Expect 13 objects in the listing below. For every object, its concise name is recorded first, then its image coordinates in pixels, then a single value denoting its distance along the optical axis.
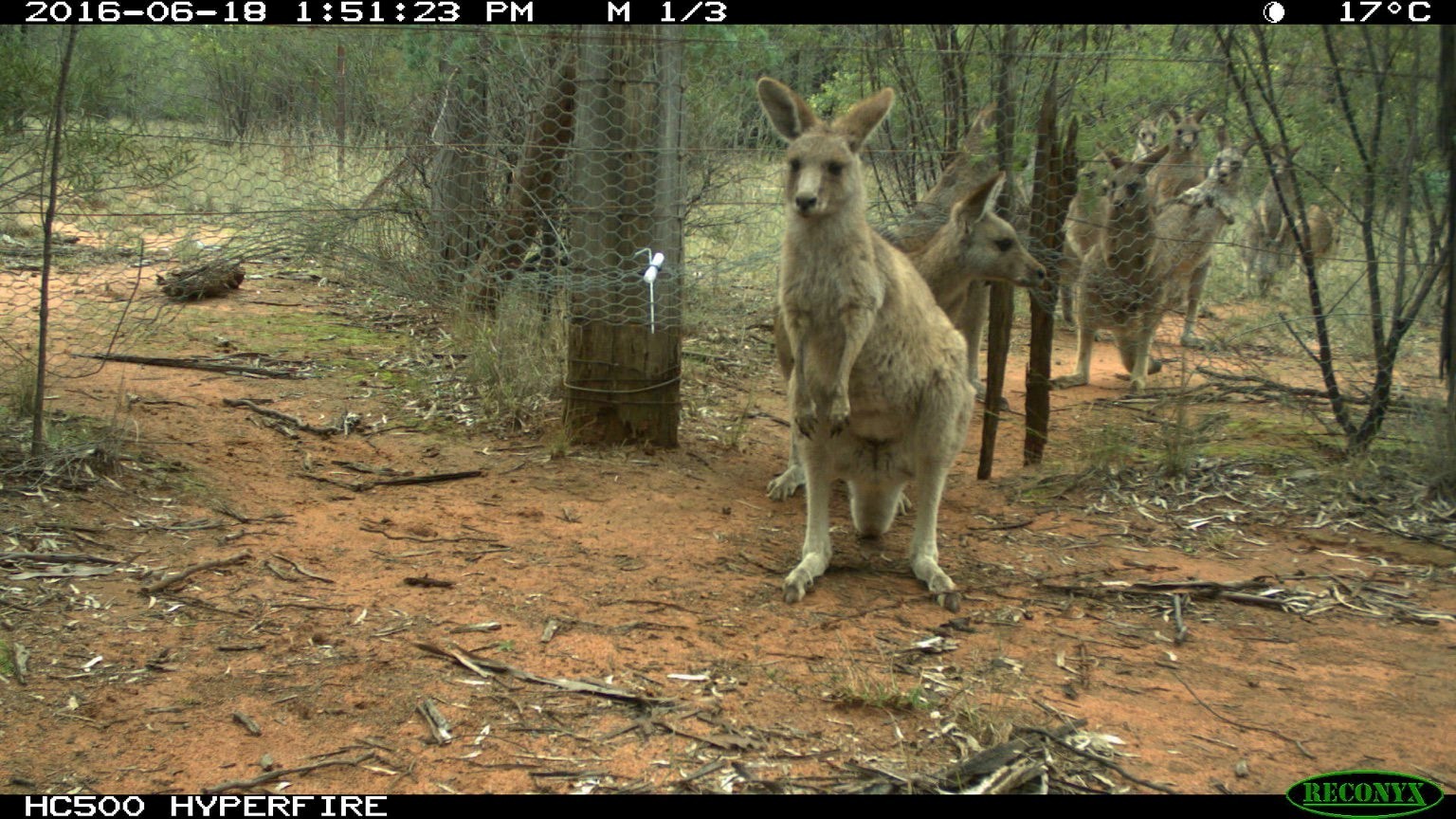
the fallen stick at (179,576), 4.07
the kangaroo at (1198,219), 9.16
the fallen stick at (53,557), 4.16
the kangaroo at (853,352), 4.68
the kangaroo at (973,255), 6.43
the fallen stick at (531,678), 3.50
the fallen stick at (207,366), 6.83
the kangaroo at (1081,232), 8.16
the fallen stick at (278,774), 2.94
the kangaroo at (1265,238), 10.83
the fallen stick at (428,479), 5.61
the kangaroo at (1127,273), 8.31
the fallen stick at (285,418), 6.17
